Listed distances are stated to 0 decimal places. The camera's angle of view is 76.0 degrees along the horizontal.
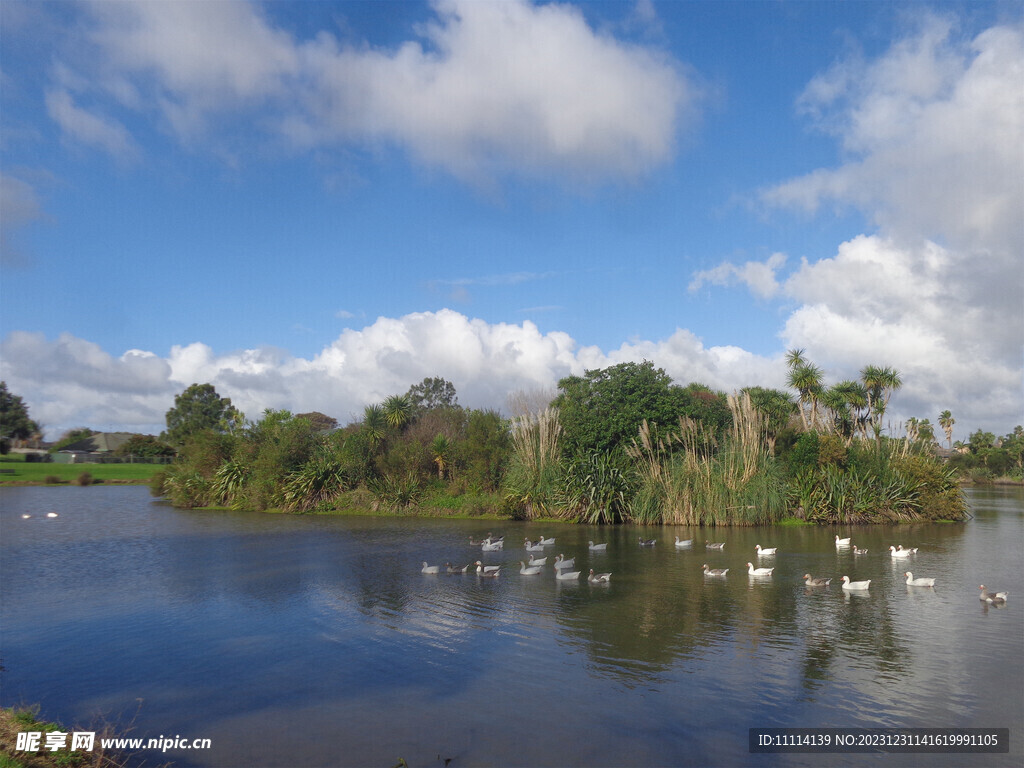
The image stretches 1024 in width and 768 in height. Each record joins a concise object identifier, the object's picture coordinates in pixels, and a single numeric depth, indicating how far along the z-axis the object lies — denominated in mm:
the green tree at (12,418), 82812
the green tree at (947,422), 72500
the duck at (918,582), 15477
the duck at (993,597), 13711
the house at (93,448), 91875
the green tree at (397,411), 41469
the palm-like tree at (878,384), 44488
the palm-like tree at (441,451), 36938
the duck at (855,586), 15266
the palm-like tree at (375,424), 39125
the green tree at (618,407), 31234
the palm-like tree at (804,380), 45031
